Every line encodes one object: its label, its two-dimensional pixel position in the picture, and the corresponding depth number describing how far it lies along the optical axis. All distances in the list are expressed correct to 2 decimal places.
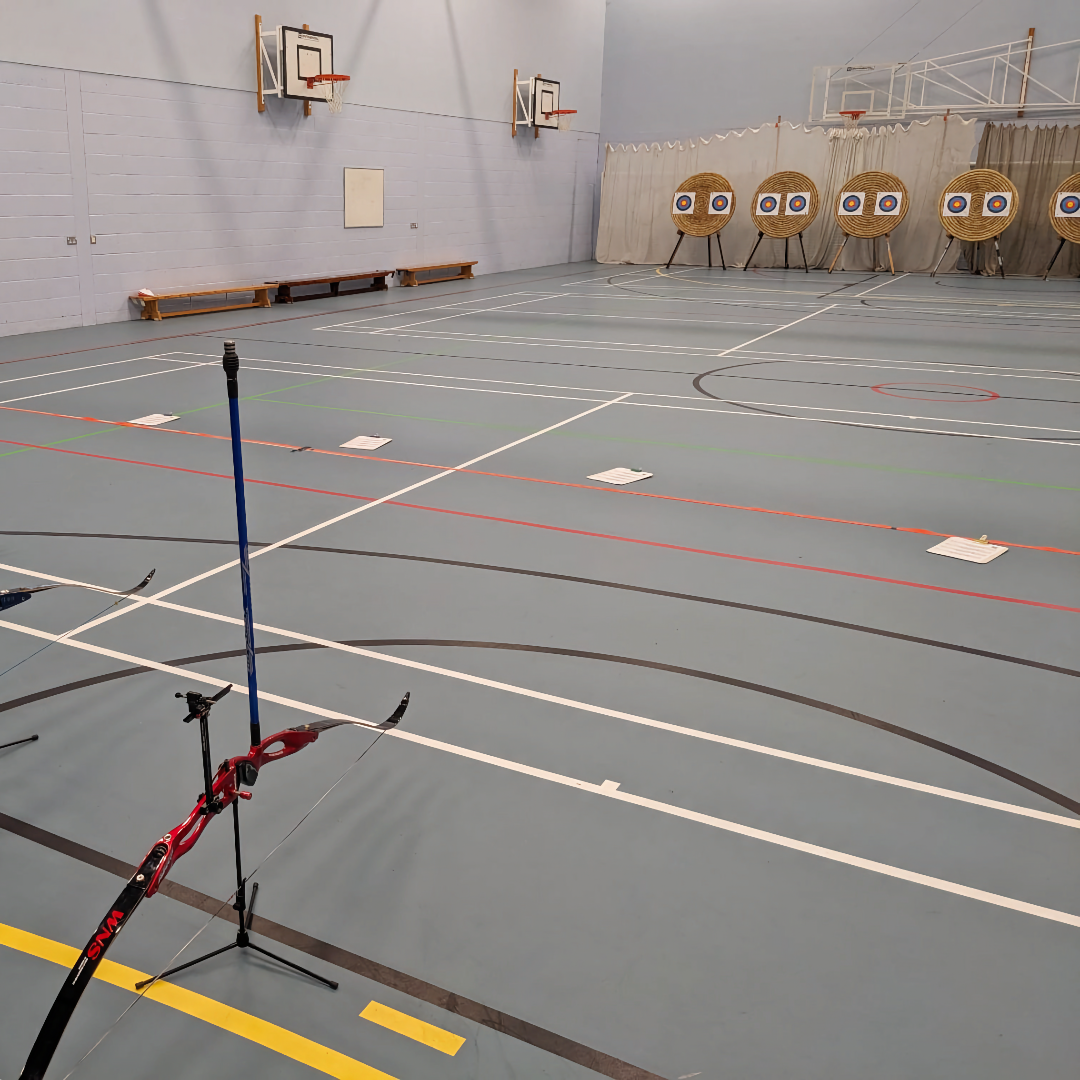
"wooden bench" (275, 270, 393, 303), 13.49
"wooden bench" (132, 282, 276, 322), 11.57
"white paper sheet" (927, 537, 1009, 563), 4.47
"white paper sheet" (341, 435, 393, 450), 6.21
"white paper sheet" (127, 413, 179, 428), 6.62
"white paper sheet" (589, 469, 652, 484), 5.57
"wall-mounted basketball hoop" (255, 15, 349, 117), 12.37
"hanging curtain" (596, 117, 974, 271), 18.16
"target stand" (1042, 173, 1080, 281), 16.94
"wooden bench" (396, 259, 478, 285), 15.60
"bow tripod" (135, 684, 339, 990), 1.83
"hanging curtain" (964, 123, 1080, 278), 17.28
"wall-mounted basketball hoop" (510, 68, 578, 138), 17.72
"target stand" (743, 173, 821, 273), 18.81
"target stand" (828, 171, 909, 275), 18.16
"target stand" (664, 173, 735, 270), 19.38
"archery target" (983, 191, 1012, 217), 17.27
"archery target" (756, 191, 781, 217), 19.11
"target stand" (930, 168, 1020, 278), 17.30
